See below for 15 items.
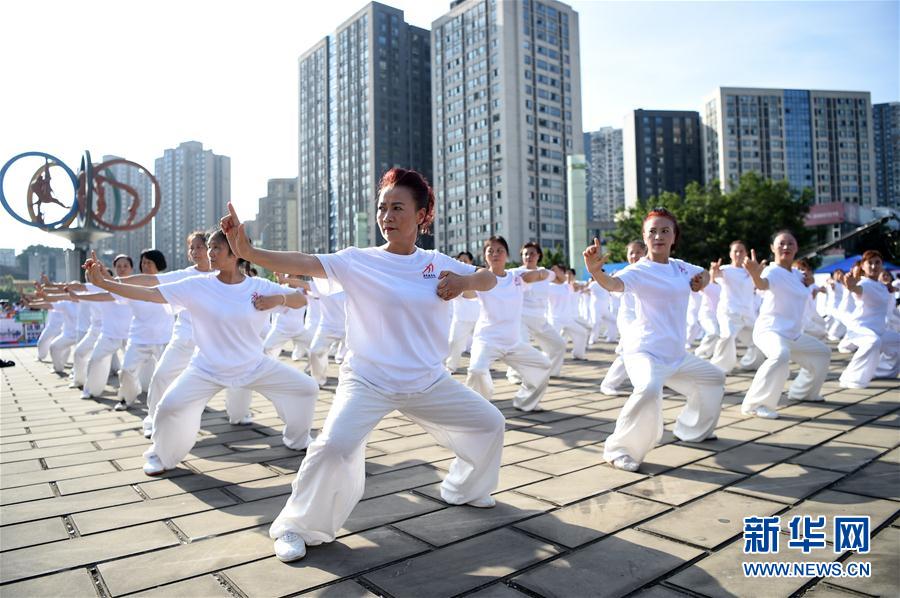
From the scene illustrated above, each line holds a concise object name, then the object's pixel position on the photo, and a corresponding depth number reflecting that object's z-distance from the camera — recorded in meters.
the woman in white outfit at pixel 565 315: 11.95
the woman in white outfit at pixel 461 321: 9.89
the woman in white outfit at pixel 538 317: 7.62
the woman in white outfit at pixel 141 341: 7.29
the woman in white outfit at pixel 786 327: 6.36
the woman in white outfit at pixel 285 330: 9.73
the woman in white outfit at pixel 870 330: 7.71
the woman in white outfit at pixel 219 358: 4.53
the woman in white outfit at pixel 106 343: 8.41
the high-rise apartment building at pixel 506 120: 75.81
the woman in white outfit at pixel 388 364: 3.04
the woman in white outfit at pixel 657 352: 4.36
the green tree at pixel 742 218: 33.84
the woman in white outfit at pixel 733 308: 9.41
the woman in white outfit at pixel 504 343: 6.45
